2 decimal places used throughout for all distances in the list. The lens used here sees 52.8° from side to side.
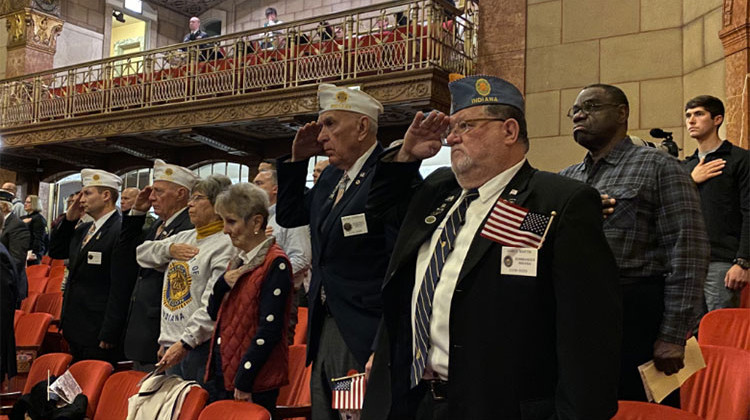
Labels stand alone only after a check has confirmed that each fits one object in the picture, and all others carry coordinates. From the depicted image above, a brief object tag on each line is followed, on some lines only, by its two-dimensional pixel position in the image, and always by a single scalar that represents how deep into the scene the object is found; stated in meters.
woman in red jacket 3.02
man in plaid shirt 2.37
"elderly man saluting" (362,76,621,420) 1.67
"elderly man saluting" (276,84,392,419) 2.50
